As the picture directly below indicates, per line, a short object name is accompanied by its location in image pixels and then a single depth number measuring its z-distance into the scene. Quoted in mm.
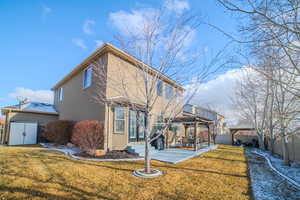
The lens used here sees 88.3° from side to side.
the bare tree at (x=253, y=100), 11746
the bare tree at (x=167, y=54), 6094
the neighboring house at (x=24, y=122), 13633
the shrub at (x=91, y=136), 8773
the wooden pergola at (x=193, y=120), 10894
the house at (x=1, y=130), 14598
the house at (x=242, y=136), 22280
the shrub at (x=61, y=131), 12102
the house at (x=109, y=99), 9414
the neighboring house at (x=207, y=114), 29366
